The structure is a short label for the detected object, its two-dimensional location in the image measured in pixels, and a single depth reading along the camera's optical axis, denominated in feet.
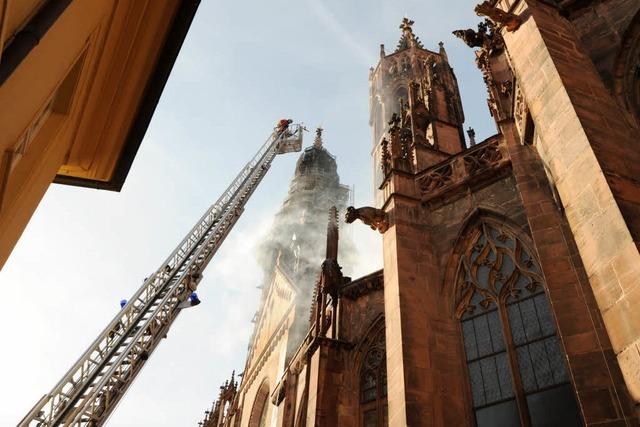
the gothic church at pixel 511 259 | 15.39
